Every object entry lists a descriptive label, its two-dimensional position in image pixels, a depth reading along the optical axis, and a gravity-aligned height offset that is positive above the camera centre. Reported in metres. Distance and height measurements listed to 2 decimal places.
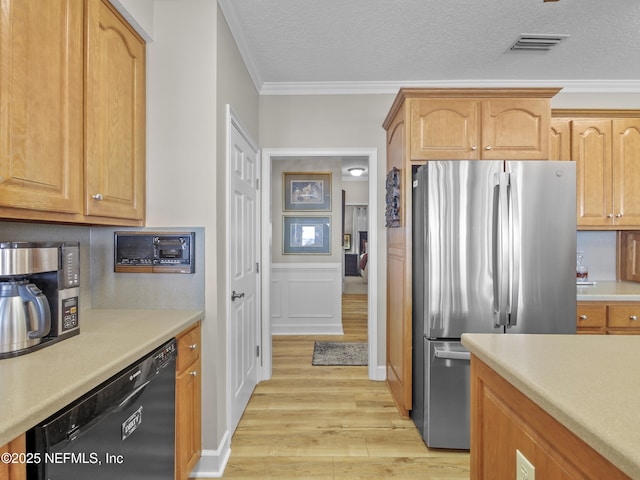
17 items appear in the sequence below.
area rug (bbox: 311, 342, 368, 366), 3.66 -1.19
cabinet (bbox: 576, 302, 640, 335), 2.62 -0.53
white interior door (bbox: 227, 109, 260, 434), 2.24 -0.20
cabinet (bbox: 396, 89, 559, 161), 2.47 +0.77
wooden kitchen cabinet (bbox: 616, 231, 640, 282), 3.15 -0.12
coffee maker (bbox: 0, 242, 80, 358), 1.14 -0.18
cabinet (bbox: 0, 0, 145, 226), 1.13 +0.47
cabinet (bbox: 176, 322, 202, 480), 1.66 -0.77
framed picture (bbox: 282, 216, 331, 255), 4.77 +0.07
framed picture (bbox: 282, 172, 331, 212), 4.79 +0.63
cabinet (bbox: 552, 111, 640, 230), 2.96 +0.59
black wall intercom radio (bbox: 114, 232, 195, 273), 1.92 -0.06
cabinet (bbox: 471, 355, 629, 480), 0.72 -0.47
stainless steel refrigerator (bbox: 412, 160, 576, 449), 2.20 -0.12
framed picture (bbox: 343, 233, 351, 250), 9.53 +0.02
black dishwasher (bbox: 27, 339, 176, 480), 0.89 -0.57
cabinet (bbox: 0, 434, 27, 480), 0.78 -0.48
